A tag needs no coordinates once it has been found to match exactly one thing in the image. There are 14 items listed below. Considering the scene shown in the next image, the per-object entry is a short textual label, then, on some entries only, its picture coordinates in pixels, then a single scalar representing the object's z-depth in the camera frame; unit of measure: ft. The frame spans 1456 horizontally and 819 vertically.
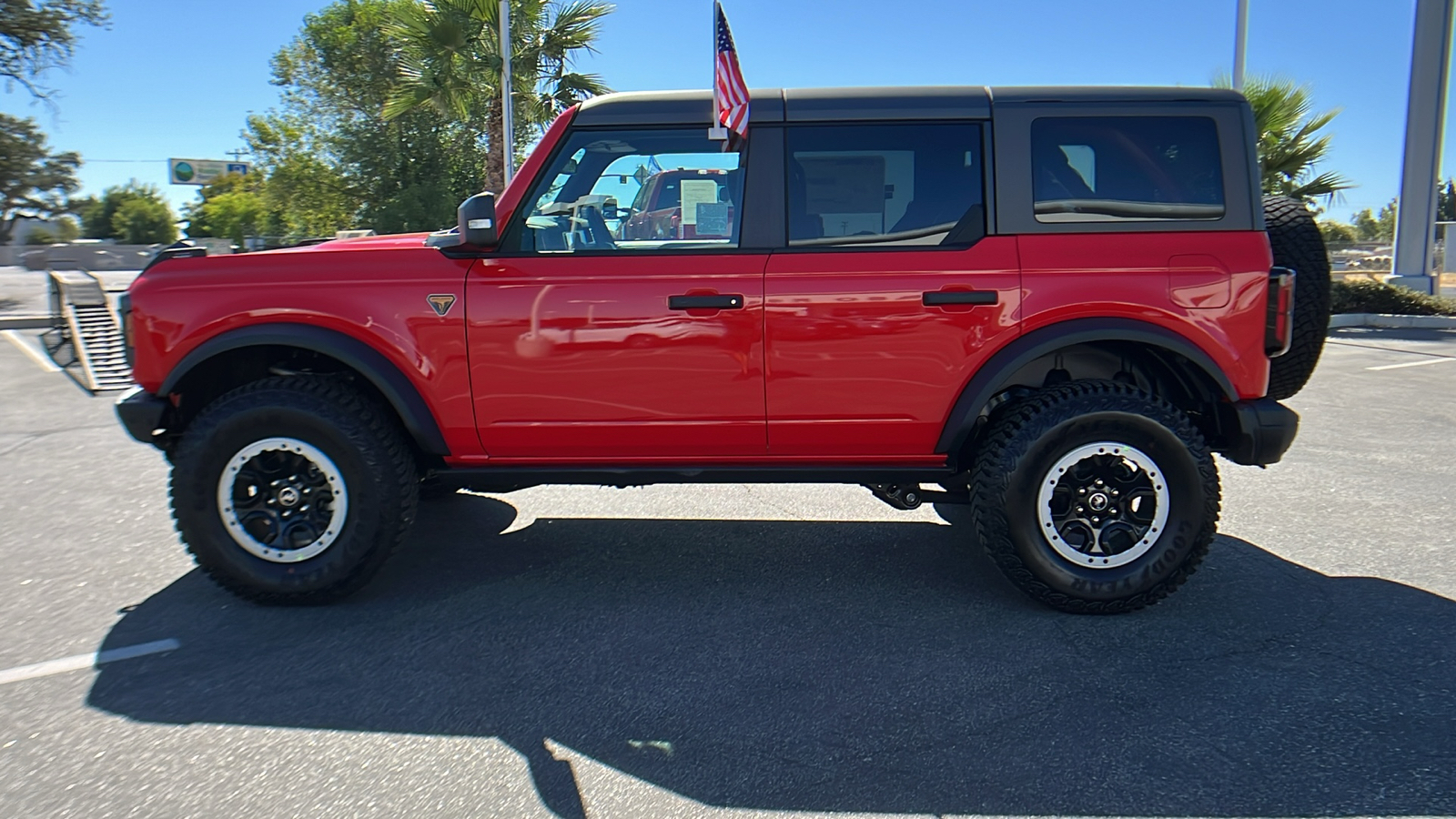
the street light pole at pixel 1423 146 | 53.93
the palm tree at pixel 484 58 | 55.72
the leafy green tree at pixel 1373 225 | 229.84
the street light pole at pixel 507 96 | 50.55
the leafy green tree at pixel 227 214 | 250.37
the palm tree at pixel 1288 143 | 51.11
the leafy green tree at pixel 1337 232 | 141.92
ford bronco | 12.80
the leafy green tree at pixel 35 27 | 66.80
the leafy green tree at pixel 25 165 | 79.00
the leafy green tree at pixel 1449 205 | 225.56
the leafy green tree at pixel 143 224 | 272.31
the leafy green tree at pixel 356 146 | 104.17
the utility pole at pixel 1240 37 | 55.16
